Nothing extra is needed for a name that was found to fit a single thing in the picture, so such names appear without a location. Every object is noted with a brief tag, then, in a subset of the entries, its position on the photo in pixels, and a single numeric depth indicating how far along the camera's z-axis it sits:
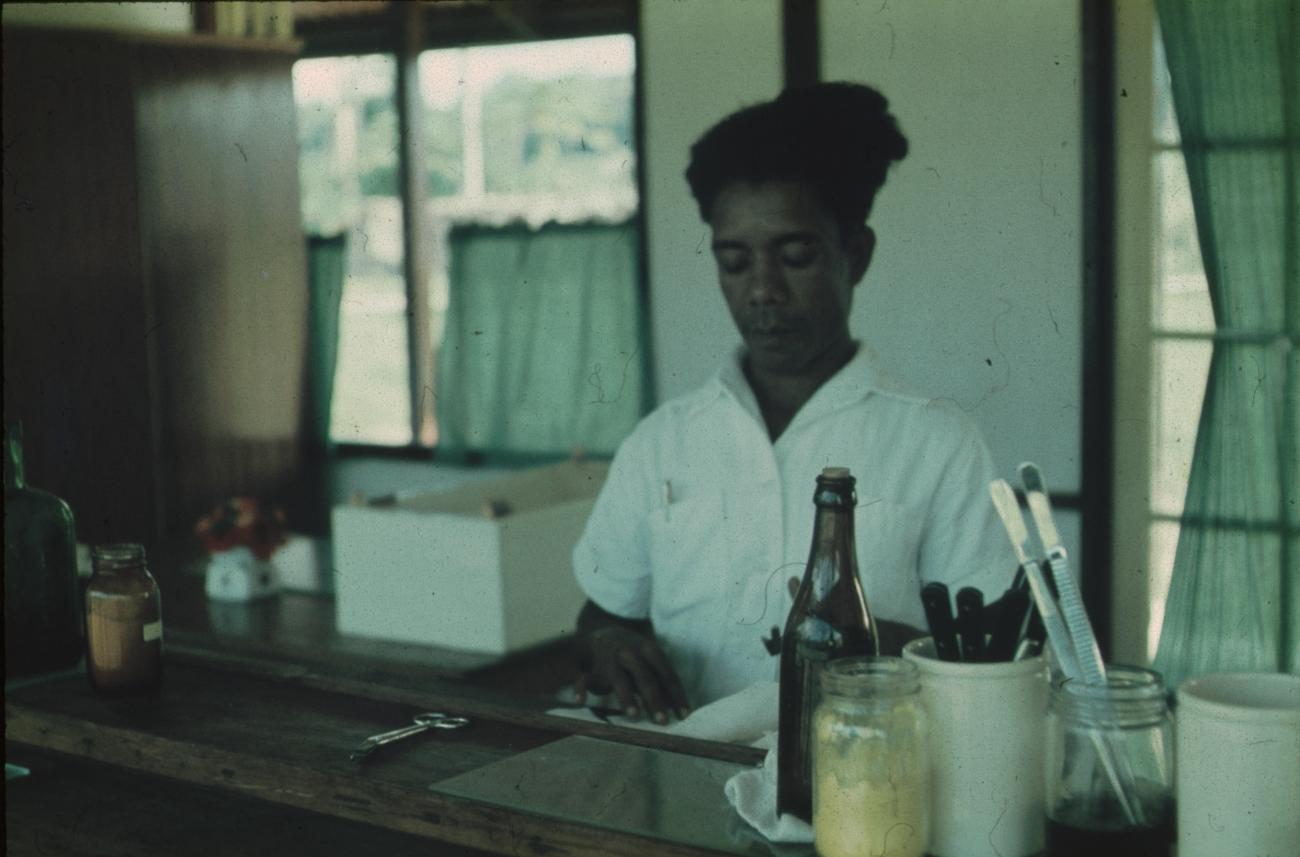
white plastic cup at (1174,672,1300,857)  0.92
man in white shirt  1.70
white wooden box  2.28
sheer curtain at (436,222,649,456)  4.10
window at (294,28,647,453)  4.03
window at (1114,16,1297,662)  2.09
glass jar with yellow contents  1.01
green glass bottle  1.67
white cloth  1.09
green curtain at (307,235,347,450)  4.84
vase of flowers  2.73
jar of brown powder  1.55
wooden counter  1.20
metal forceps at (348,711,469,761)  1.34
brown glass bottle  1.13
